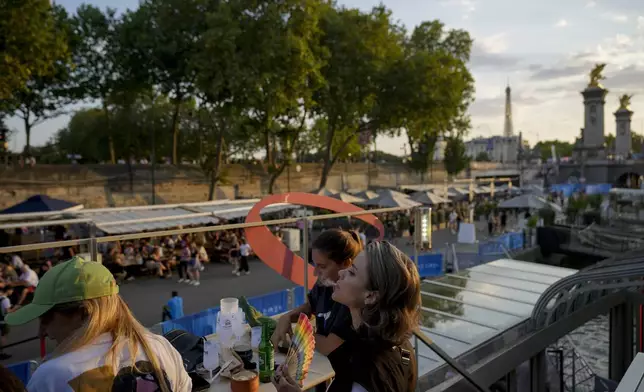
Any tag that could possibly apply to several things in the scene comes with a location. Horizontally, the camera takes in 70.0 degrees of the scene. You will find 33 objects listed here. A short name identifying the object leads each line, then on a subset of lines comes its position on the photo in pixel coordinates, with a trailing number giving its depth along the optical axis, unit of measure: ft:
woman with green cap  5.95
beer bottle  9.12
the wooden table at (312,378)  8.71
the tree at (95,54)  94.53
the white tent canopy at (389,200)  83.46
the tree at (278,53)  74.54
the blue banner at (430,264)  51.96
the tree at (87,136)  150.92
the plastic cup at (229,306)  10.50
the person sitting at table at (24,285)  35.76
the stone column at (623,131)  231.09
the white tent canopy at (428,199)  93.09
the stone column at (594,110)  200.85
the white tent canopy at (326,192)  87.66
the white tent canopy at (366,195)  92.64
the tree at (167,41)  77.15
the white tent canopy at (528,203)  94.58
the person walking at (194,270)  52.26
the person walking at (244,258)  56.95
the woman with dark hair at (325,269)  10.62
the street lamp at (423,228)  23.09
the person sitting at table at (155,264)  54.60
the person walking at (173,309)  33.91
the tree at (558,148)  466.29
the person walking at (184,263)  52.70
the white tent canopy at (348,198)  82.93
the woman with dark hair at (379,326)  6.82
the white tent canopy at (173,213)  45.20
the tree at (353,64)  92.84
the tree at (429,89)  98.17
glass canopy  20.49
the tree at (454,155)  167.12
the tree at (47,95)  90.94
